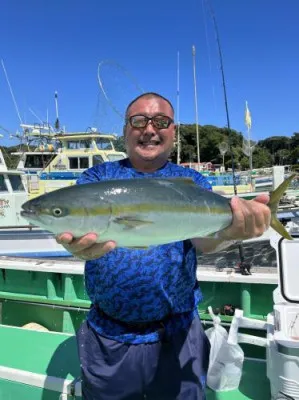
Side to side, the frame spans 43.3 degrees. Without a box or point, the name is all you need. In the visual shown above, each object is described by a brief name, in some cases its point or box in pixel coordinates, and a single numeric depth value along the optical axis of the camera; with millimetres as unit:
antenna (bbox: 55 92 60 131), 21866
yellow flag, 19281
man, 1875
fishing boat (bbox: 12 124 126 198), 14000
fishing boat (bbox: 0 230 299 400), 2619
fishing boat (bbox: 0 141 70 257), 7391
